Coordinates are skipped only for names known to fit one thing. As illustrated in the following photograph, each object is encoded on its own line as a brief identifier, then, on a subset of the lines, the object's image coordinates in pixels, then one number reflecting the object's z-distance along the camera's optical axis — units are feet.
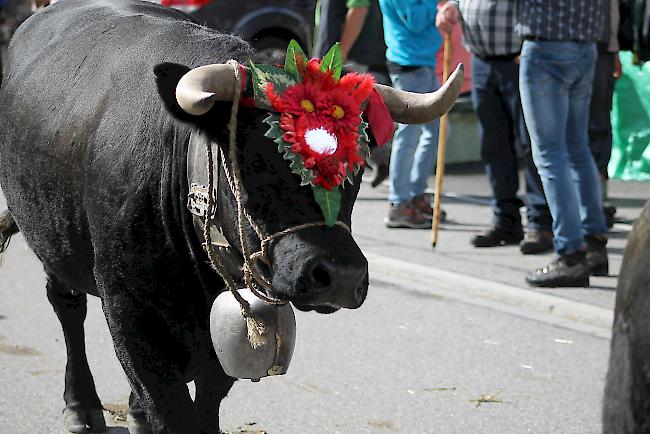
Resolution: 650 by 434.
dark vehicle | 79.66
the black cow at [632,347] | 14.67
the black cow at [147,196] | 21.83
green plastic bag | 72.23
